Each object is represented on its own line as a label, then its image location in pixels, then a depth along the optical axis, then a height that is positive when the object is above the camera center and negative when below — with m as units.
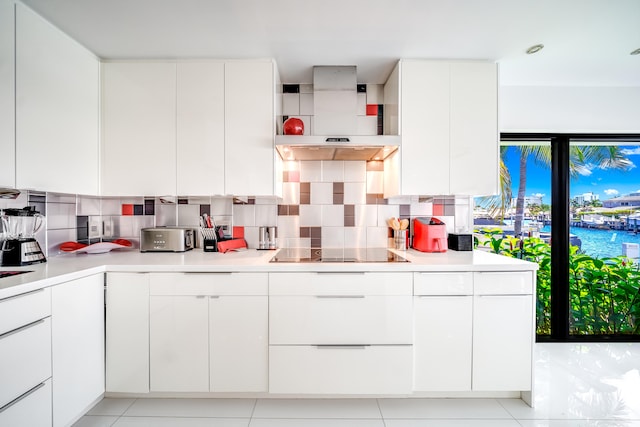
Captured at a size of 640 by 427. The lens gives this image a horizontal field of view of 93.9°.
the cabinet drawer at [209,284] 1.79 -0.42
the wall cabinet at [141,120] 2.13 +0.66
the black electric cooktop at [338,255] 1.97 -0.31
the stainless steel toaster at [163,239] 2.27 -0.20
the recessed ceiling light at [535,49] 2.00 +1.12
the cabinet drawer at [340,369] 1.79 -0.94
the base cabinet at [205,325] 1.79 -0.67
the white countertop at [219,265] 1.64 -0.31
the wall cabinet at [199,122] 2.12 +0.65
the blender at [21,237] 1.68 -0.14
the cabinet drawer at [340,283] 1.80 -0.42
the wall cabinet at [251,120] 2.12 +0.66
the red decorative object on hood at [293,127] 2.11 +0.61
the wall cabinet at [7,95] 1.50 +0.59
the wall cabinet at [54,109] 1.59 +0.62
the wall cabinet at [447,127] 2.14 +0.62
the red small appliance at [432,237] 2.28 -0.18
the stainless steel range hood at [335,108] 2.18 +0.77
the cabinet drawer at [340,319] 1.79 -0.64
